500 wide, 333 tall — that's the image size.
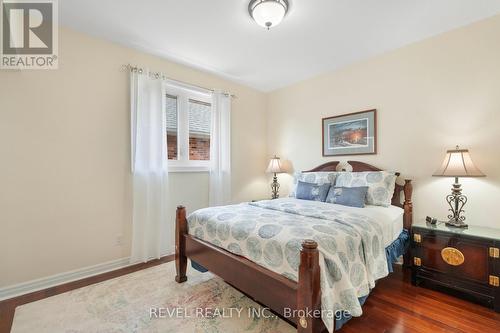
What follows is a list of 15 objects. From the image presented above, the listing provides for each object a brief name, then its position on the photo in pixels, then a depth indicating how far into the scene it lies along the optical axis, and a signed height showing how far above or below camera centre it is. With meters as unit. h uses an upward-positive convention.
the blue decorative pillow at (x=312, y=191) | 2.91 -0.34
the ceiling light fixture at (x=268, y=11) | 1.96 +1.34
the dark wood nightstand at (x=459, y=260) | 1.87 -0.84
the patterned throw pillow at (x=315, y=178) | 3.06 -0.18
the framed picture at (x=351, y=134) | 3.06 +0.43
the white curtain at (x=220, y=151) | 3.53 +0.21
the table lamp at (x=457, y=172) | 2.12 -0.07
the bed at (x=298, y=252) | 1.30 -0.63
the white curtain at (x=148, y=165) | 2.76 +0.00
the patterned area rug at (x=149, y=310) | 1.67 -1.17
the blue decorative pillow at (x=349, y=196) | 2.55 -0.36
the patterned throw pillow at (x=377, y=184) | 2.61 -0.23
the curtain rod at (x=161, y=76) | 2.76 +1.14
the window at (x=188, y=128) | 3.22 +0.54
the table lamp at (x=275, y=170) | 3.90 -0.09
